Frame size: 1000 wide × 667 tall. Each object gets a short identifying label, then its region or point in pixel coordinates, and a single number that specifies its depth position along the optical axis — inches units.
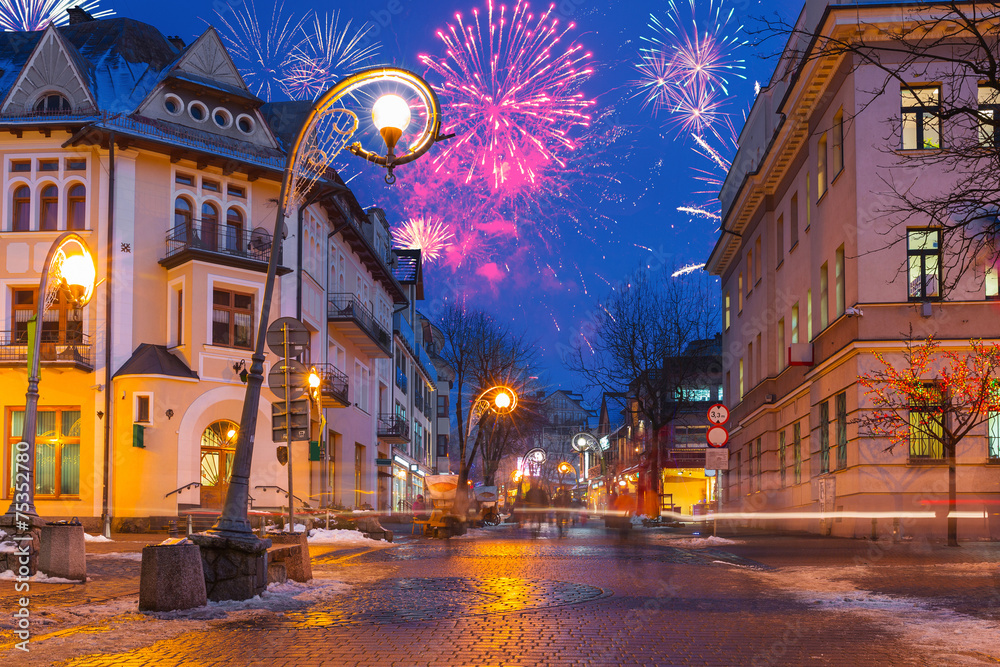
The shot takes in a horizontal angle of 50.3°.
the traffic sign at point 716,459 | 904.9
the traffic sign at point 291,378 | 606.5
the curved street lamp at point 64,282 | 580.1
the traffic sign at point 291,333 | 629.6
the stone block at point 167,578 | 391.5
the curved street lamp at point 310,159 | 461.4
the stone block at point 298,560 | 516.7
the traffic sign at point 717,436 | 908.3
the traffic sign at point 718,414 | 924.8
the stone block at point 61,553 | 531.5
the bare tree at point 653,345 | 1891.0
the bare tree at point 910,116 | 937.5
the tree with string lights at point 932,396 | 862.5
